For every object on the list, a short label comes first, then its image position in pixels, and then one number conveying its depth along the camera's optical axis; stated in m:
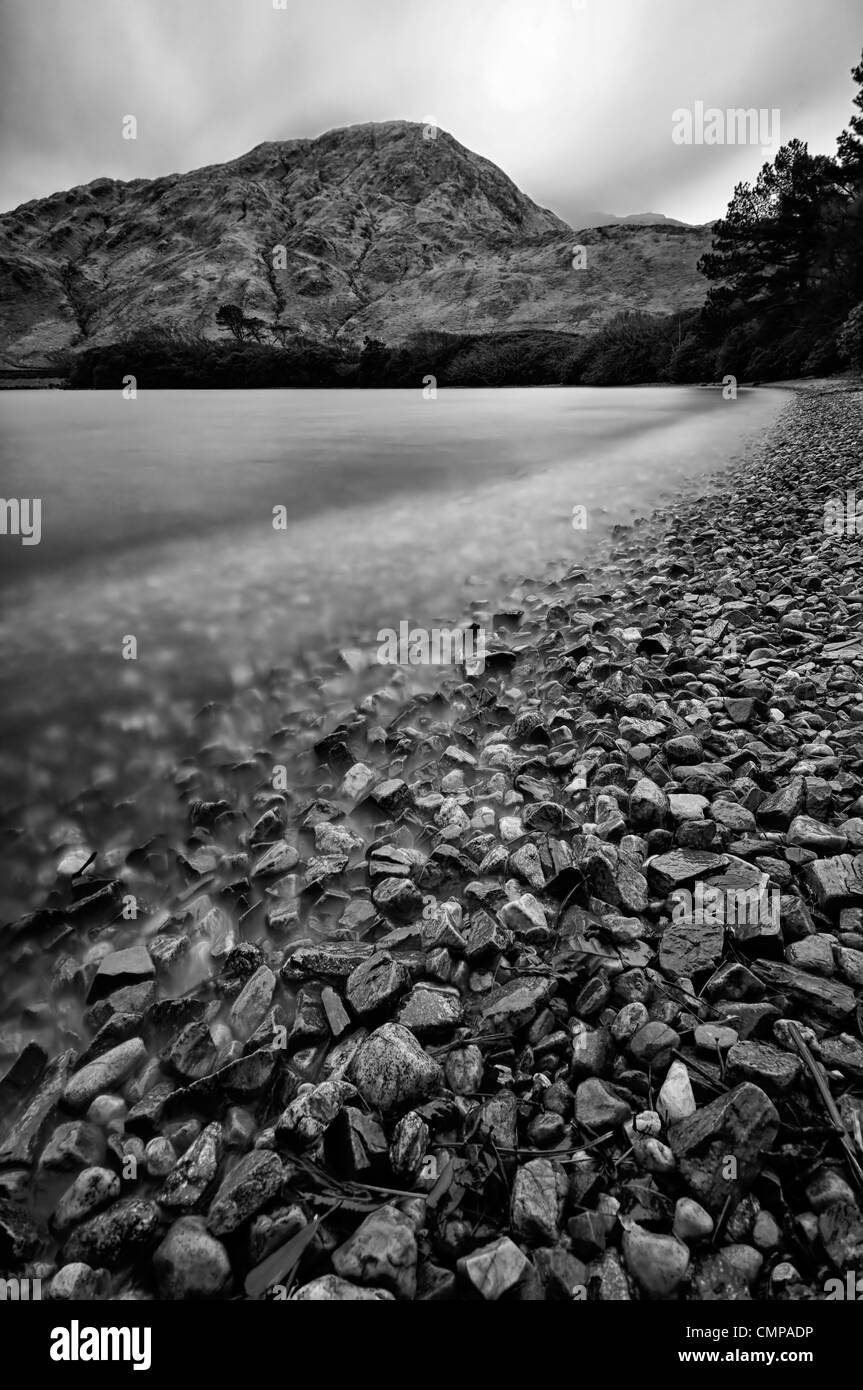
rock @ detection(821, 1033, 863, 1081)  1.84
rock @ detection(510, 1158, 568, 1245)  1.61
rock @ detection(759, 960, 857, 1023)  2.01
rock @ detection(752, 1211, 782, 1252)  1.52
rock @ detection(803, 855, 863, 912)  2.41
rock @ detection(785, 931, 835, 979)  2.17
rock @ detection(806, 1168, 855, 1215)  1.55
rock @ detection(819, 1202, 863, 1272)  1.47
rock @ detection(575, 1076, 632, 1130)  1.83
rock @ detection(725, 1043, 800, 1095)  1.82
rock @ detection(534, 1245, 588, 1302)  1.53
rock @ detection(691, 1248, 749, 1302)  1.49
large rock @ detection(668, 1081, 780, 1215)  1.62
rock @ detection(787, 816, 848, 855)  2.68
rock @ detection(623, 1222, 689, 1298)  1.50
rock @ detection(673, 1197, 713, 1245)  1.54
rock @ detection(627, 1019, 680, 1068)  1.98
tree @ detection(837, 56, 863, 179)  41.28
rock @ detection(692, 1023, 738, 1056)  1.98
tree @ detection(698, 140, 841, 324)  49.41
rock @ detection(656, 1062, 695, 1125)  1.81
